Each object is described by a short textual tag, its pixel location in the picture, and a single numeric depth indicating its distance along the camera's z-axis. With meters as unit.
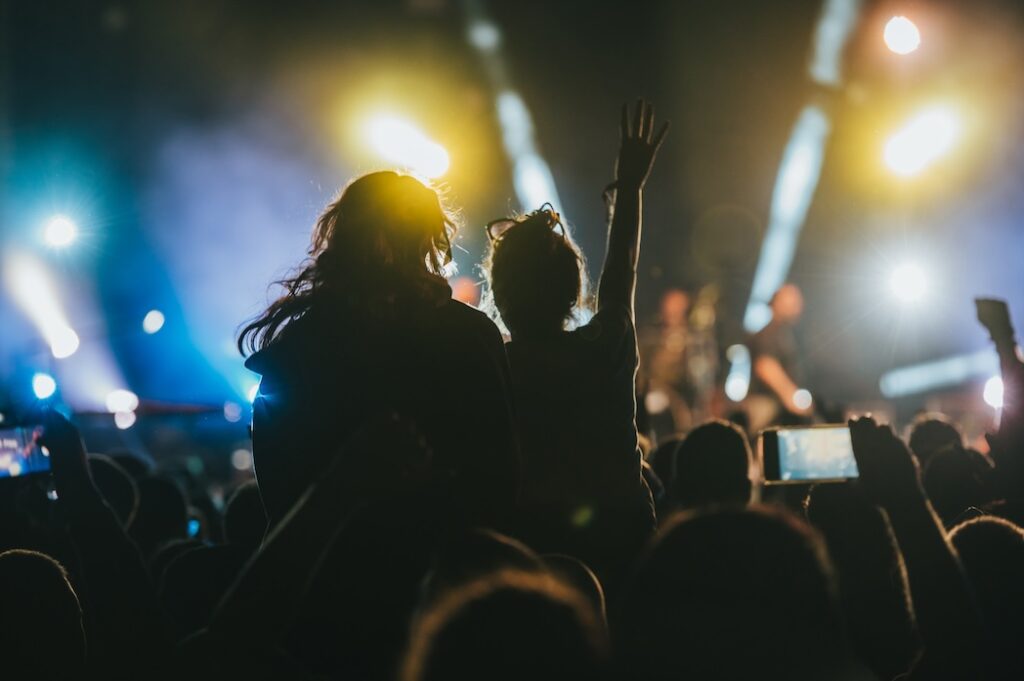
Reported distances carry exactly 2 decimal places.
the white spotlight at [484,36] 12.20
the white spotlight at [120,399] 9.98
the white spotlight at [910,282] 12.46
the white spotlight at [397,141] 12.18
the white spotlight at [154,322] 10.38
